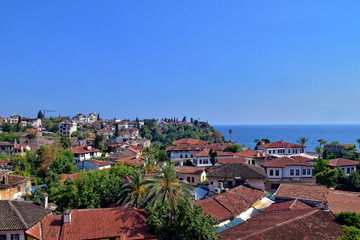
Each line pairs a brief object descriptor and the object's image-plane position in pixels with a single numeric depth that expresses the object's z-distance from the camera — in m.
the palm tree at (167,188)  21.17
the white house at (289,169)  41.09
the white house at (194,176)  40.53
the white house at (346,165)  50.17
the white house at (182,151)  63.81
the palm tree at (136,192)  22.75
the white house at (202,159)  54.69
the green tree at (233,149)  69.25
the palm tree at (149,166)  34.66
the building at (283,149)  71.31
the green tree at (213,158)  51.82
